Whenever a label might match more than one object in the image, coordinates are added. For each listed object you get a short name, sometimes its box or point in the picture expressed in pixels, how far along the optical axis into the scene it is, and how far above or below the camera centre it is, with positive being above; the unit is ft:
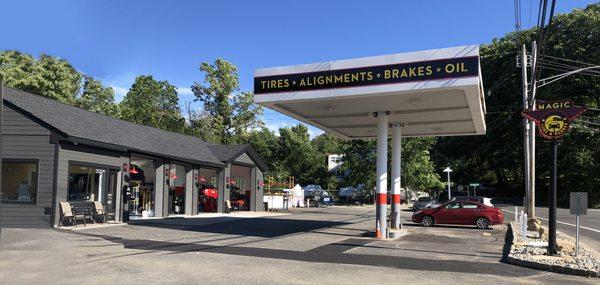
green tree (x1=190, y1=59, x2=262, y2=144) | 198.39 +28.01
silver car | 128.90 -6.14
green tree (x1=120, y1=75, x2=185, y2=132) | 202.39 +28.98
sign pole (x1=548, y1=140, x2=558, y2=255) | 43.37 -2.09
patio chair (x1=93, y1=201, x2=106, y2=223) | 68.03 -4.85
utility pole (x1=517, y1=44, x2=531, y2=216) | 76.67 +7.53
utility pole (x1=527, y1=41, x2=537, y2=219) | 74.08 +2.10
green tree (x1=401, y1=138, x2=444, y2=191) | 158.10 +5.40
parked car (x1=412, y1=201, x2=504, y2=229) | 81.20 -5.46
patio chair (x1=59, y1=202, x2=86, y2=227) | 61.72 -4.90
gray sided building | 61.36 +1.31
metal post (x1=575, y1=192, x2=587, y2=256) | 41.75 -3.43
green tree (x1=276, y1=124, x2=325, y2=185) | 224.94 +11.93
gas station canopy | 49.60 +9.52
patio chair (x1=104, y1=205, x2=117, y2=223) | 71.26 -5.34
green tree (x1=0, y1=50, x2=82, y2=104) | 147.23 +29.42
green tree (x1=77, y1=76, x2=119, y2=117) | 186.29 +28.60
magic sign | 45.19 +5.74
